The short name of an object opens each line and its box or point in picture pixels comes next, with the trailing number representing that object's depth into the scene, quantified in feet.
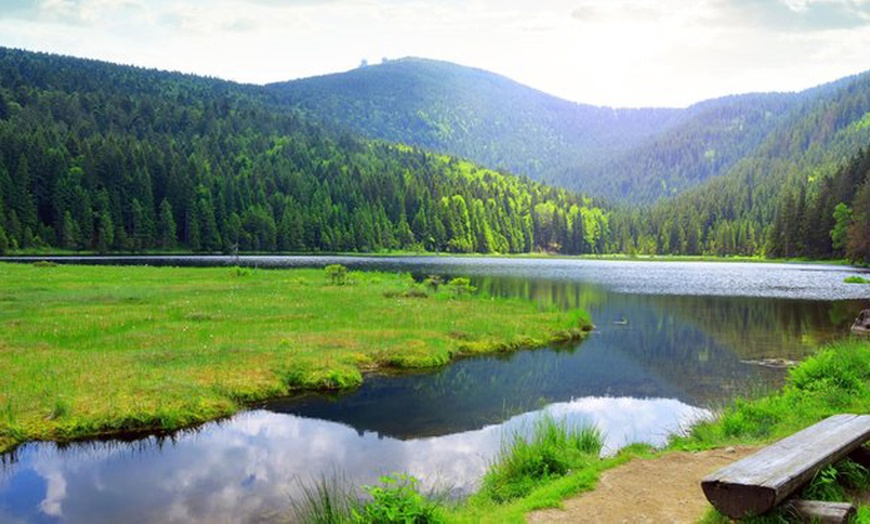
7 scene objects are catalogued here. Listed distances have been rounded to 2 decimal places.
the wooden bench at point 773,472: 26.30
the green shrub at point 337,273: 199.21
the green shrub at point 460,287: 174.29
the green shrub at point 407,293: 163.99
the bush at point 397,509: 29.19
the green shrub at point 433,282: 196.69
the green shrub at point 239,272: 217.36
